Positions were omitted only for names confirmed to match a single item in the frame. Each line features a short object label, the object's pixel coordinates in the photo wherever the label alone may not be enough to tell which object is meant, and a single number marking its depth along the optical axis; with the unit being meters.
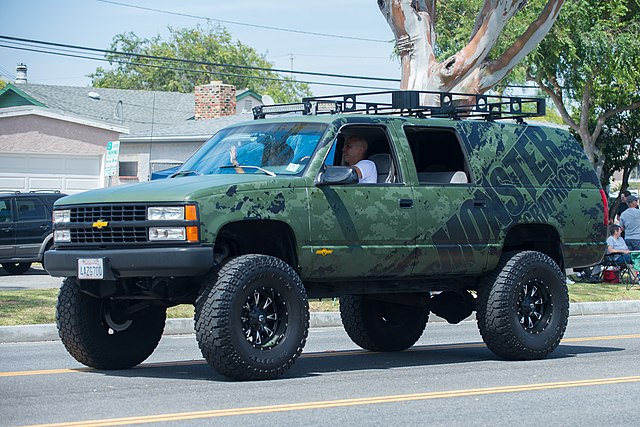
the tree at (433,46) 21.69
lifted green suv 9.05
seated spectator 22.92
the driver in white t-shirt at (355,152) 10.46
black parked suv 25.98
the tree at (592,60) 33.88
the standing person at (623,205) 25.67
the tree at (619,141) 42.78
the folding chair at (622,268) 22.72
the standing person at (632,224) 24.09
